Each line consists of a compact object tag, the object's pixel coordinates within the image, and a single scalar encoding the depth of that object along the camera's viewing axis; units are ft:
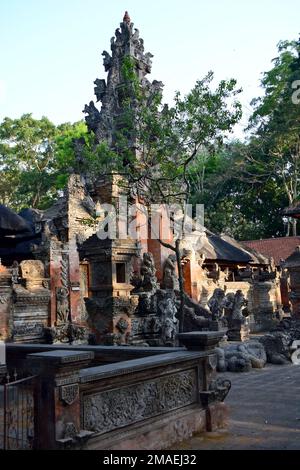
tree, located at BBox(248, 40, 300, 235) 116.47
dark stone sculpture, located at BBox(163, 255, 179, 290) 65.67
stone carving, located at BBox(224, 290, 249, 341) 62.80
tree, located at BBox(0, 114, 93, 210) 133.90
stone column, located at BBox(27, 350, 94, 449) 15.28
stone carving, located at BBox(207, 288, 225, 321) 62.08
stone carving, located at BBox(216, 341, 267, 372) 39.11
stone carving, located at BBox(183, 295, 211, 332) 56.44
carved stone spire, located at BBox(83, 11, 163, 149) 88.38
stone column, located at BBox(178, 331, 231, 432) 21.99
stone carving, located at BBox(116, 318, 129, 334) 42.72
